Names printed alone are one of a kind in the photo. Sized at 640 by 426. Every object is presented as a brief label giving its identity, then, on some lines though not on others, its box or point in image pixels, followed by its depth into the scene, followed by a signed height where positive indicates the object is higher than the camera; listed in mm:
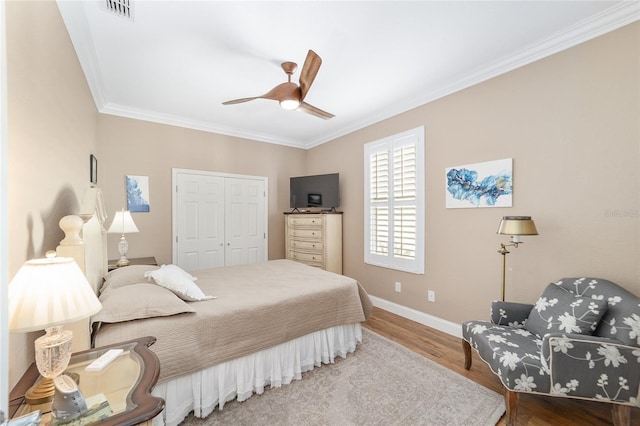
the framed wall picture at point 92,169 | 2755 +459
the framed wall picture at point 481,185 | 2553 +265
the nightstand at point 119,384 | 865 -650
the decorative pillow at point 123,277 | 2066 -530
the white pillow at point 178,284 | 2004 -549
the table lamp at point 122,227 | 3127 -174
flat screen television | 4387 +339
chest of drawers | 4242 -456
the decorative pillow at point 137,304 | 1607 -583
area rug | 1797 -1390
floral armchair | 1551 -887
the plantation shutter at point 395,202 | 3320 +126
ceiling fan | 2221 +1071
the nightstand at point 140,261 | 3285 -613
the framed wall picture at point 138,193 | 3643 +261
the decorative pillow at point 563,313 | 1746 -714
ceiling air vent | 1791 +1400
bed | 1638 -789
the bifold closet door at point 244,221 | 4445 -155
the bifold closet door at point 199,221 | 4016 -144
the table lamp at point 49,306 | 833 -304
